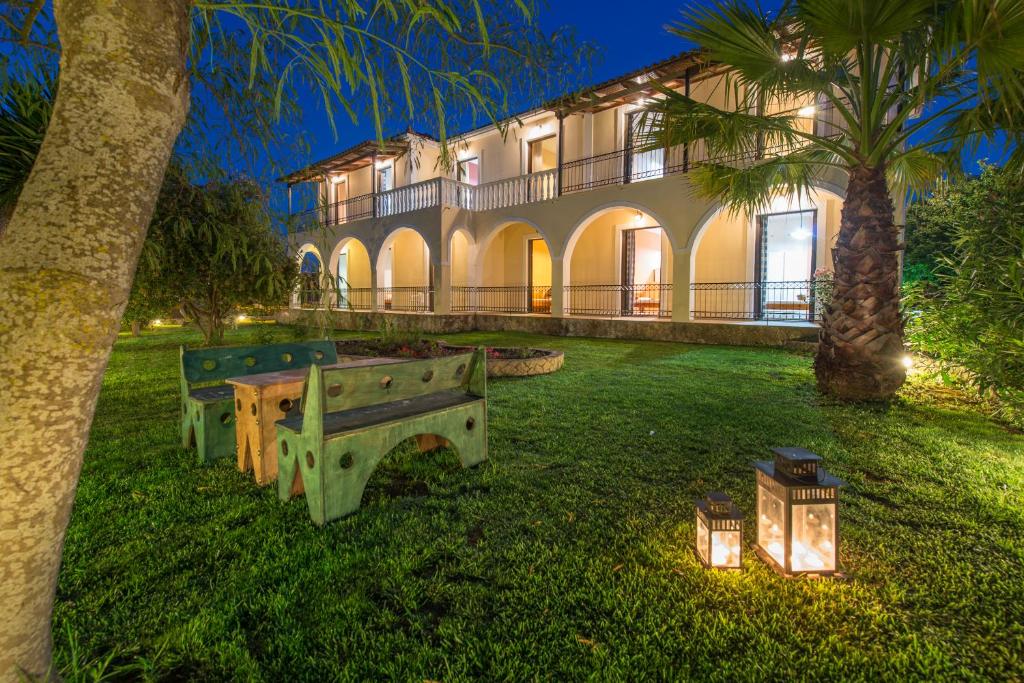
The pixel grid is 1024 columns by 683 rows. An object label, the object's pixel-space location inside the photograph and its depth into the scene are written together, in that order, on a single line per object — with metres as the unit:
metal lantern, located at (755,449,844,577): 1.89
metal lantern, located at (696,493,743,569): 1.99
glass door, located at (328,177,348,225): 19.78
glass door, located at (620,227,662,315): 14.49
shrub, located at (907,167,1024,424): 4.16
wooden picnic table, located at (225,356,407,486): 2.91
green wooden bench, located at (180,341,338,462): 3.34
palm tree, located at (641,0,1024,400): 4.01
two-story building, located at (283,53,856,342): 11.38
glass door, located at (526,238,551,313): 16.33
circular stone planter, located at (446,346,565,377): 6.72
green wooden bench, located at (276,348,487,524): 2.35
